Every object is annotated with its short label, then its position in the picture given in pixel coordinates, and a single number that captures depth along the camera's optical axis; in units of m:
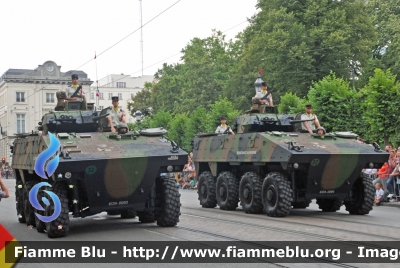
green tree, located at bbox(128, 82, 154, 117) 80.57
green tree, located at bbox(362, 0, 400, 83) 44.51
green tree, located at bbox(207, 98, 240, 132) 40.69
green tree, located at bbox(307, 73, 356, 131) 30.52
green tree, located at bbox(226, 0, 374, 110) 41.33
